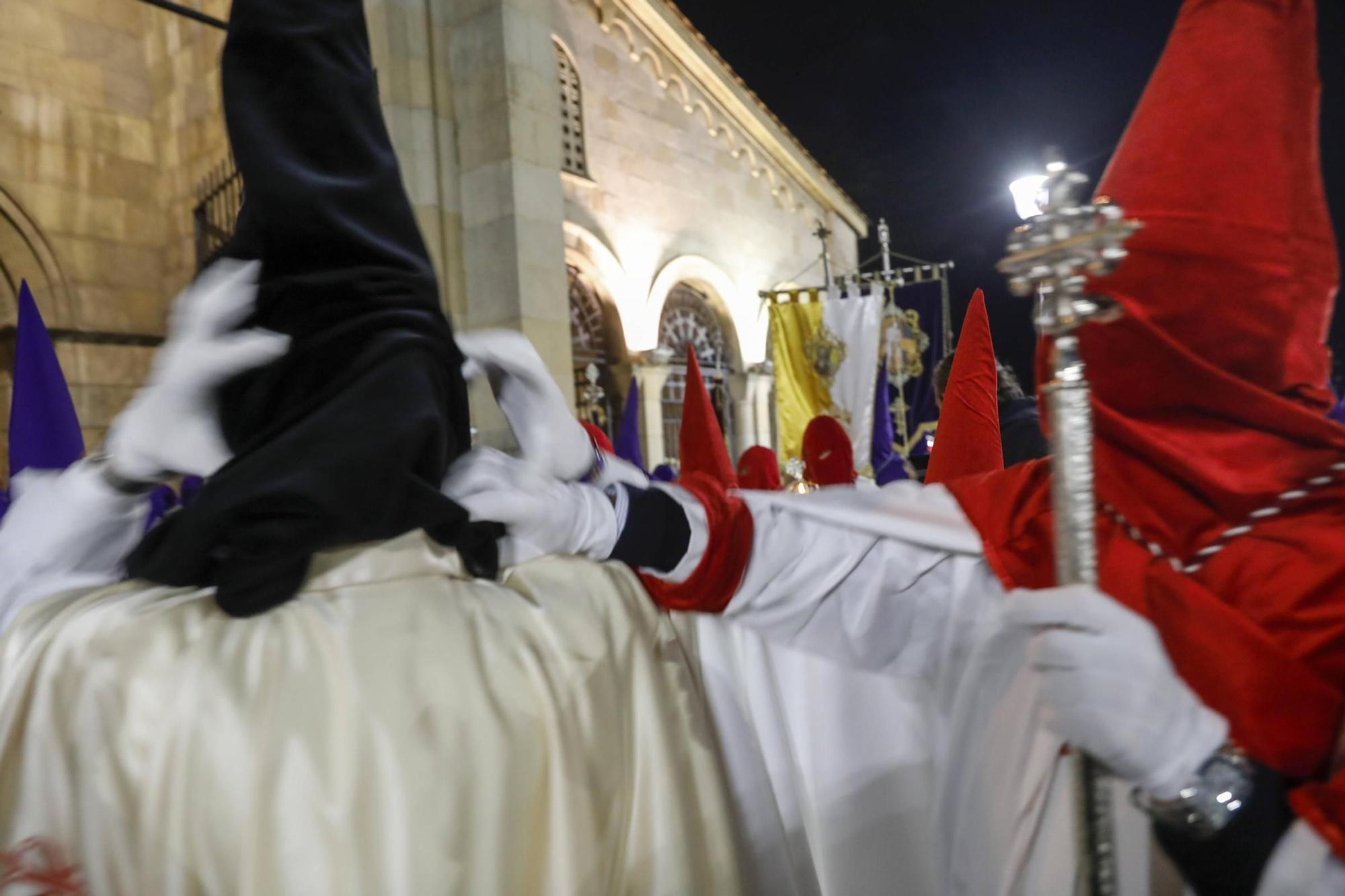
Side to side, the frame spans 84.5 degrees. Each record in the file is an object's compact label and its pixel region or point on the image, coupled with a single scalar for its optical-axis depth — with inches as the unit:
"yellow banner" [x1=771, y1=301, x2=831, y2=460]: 300.4
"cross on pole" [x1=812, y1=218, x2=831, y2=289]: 400.5
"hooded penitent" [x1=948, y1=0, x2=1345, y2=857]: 36.7
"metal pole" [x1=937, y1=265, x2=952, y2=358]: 307.2
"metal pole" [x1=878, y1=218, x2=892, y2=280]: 324.9
